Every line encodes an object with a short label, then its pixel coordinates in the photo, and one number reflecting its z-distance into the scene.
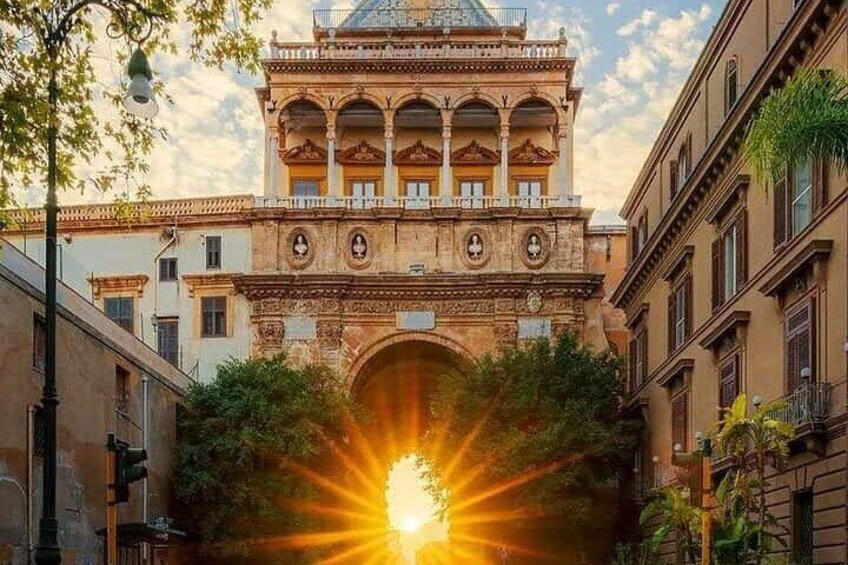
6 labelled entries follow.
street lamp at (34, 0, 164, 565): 12.27
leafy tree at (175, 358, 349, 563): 35.53
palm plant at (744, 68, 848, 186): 14.47
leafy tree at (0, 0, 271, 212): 12.55
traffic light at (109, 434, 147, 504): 13.22
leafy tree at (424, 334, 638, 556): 37.97
